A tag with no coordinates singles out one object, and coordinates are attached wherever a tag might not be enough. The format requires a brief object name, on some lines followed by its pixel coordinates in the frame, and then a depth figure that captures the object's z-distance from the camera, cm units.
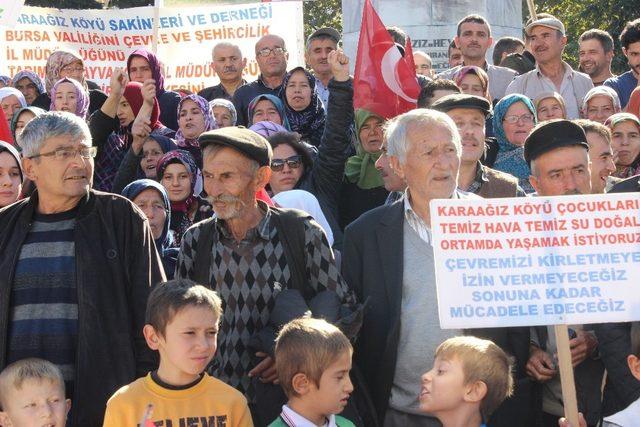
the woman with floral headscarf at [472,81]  855
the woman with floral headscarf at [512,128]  777
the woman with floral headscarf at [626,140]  800
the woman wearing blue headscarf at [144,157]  851
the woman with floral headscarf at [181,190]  783
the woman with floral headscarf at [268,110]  881
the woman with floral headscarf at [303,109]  913
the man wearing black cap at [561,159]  552
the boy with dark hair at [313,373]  489
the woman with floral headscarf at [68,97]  909
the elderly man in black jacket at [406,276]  522
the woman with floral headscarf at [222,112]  945
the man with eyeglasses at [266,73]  995
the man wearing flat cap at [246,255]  533
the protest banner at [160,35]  1180
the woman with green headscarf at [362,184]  764
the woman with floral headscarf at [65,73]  1003
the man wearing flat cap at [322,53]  1015
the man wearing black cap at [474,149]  613
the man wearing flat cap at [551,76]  994
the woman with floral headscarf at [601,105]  895
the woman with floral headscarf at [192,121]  891
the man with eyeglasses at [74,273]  519
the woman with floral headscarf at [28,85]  1068
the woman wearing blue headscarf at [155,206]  698
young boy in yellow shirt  484
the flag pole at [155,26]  1212
